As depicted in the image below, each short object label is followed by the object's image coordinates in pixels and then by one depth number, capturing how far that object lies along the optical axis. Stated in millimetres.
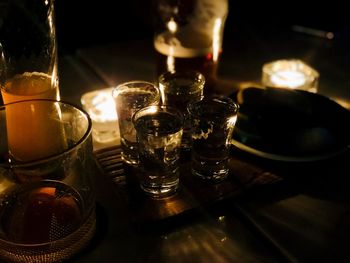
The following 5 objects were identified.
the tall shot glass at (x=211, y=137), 761
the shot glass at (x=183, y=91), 877
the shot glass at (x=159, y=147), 720
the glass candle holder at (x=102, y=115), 940
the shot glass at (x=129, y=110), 825
